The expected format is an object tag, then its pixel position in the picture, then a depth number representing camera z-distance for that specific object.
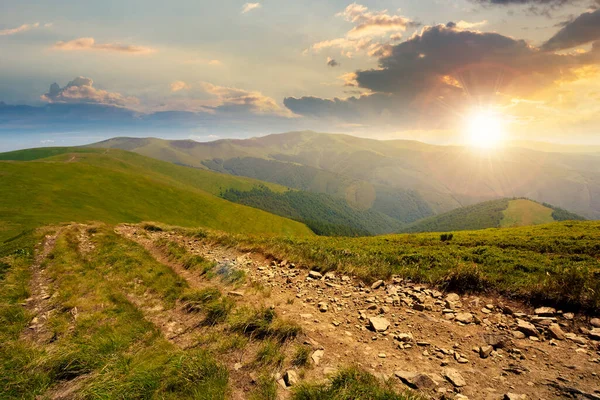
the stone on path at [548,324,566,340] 6.61
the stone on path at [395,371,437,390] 5.48
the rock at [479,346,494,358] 6.32
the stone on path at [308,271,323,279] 12.27
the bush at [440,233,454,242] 29.01
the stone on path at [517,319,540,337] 6.88
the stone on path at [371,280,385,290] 10.73
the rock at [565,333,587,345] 6.37
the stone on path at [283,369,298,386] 5.78
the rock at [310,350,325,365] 6.49
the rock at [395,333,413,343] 7.21
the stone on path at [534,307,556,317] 7.54
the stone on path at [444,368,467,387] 5.50
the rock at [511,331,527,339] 6.87
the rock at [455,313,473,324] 7.85
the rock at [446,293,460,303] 9.09
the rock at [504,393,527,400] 4.90
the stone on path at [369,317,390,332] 7.77
